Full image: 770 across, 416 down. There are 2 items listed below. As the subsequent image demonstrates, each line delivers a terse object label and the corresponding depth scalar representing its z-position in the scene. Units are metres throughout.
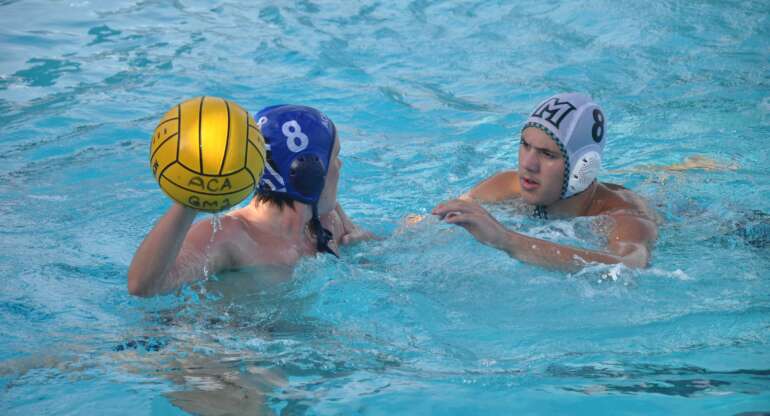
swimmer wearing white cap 10.30
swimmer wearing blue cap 8.14
